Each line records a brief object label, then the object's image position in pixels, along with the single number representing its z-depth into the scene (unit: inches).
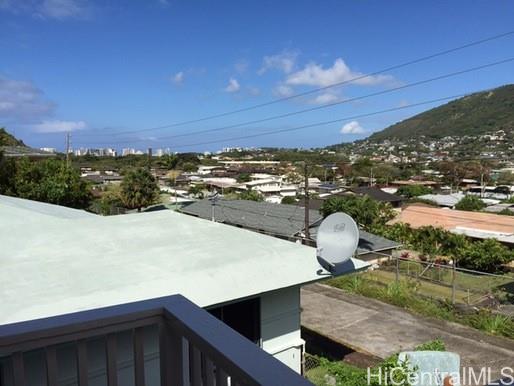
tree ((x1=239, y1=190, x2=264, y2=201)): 1538.6
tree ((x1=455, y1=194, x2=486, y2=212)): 1753.2
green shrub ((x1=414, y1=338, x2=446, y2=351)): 226.1
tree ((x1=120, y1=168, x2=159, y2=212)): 1219.2
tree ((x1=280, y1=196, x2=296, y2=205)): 1870.1
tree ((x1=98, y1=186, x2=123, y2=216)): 1237.1
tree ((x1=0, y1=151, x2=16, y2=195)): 825.5
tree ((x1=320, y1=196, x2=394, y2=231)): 1093.1
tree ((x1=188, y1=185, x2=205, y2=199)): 1979.8
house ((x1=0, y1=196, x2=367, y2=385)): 179.6
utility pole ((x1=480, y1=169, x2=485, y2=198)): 2435.8
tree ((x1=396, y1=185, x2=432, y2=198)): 2221.9
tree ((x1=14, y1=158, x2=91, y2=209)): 806.5
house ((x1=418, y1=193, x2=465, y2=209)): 1871.1
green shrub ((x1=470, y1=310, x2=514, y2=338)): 367.1
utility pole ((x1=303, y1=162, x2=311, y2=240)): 762.2
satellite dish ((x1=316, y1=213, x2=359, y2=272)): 253.1
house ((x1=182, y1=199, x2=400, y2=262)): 855.7
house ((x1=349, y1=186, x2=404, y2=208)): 1754.3
